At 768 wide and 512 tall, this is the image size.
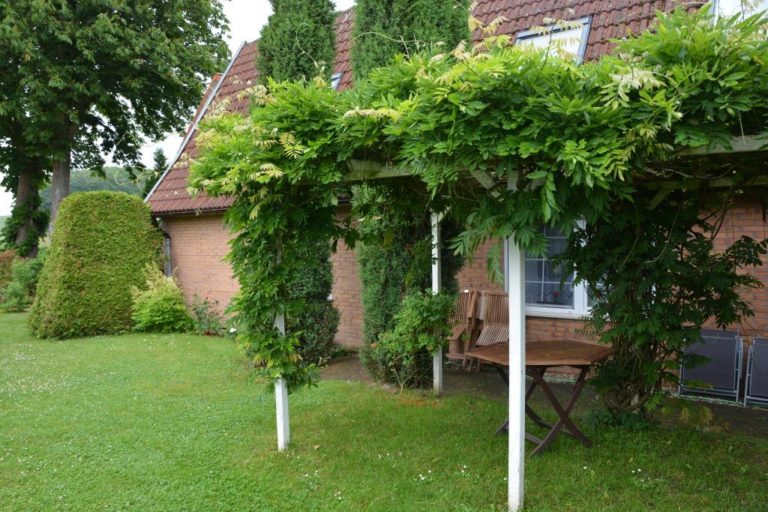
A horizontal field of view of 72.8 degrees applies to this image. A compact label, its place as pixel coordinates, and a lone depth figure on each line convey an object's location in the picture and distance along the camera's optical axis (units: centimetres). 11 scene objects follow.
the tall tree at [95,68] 1438
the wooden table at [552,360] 397
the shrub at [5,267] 1803
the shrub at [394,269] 577
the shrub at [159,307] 1101
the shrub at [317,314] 782
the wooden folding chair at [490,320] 733
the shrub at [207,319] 1110
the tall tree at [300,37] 729
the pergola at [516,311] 328
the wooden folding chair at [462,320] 759
